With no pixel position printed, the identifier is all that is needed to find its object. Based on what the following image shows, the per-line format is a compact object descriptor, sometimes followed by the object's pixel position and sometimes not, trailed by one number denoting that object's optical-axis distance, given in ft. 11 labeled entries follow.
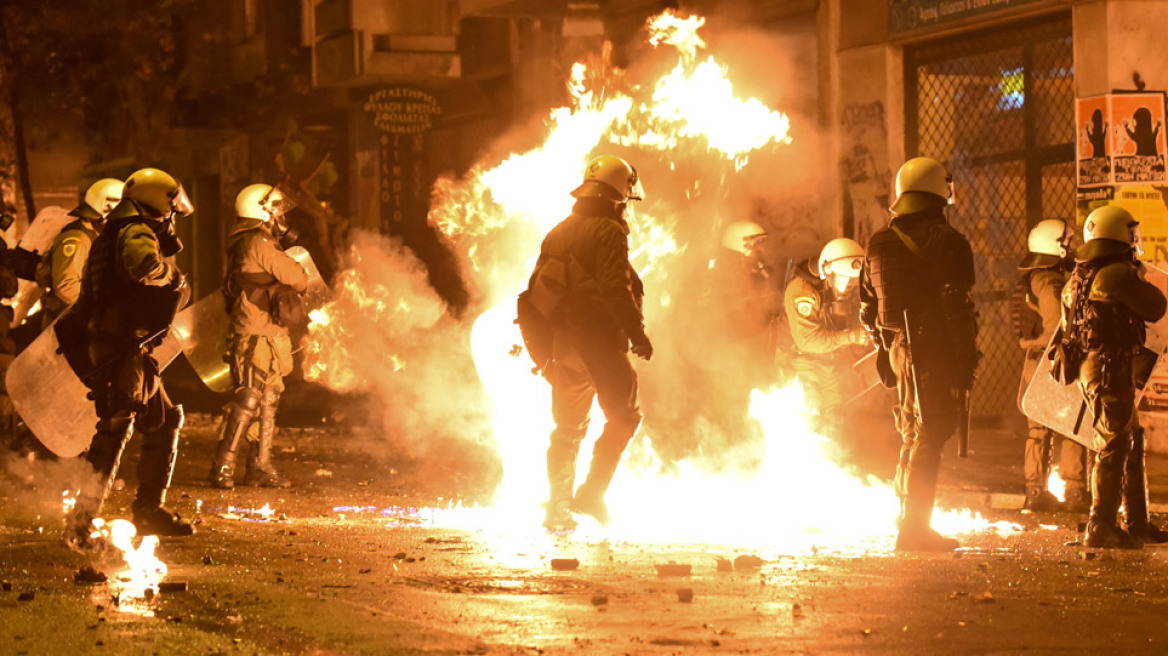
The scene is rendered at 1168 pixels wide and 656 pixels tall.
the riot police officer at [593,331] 56.80
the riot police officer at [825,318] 74.54
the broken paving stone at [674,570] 46.88
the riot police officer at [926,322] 52.80
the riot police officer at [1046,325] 64.34
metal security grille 93.61
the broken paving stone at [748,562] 48.21
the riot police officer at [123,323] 51.88
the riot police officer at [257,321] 70.85
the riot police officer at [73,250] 71.10
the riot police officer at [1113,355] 53.06
